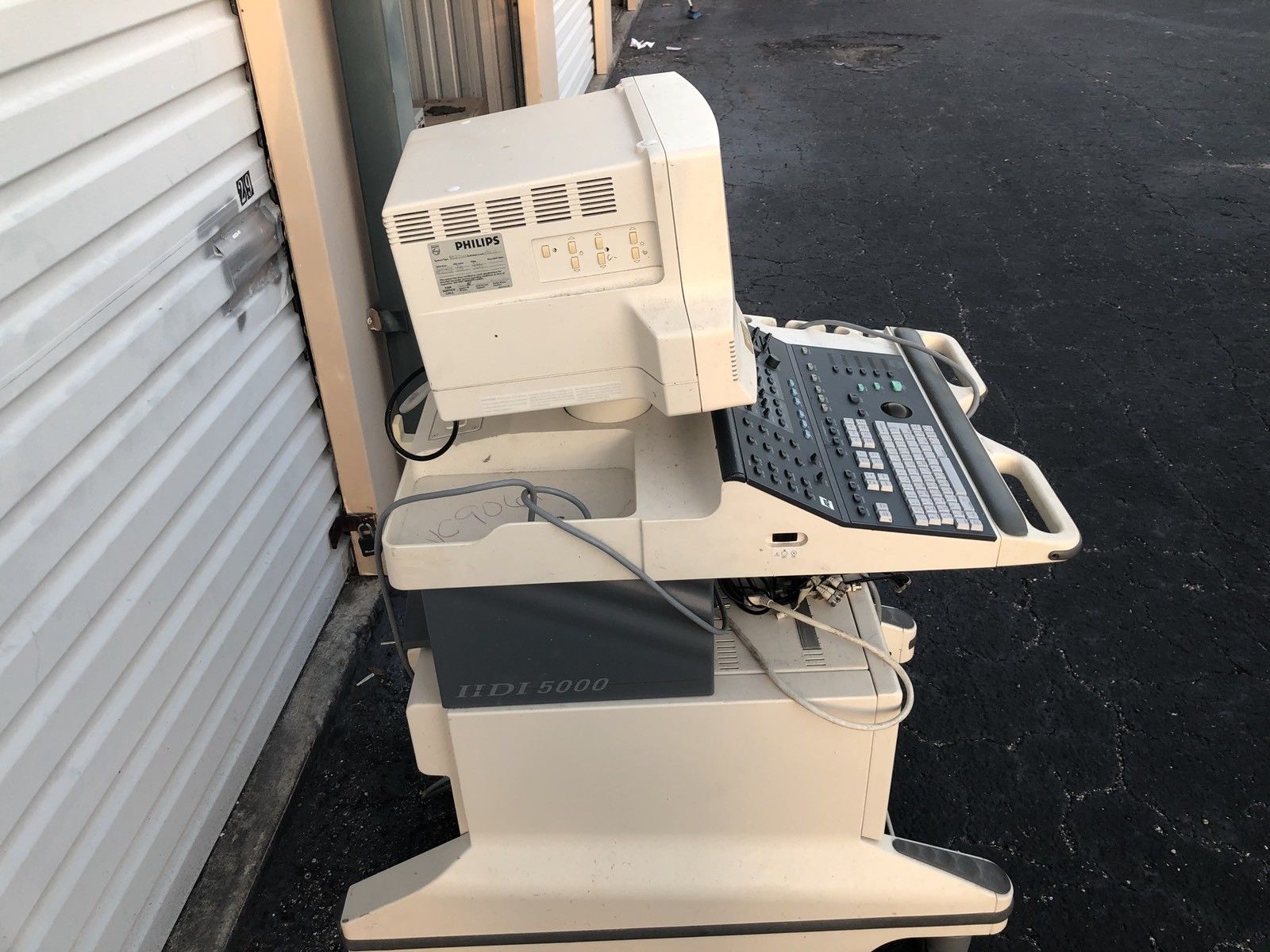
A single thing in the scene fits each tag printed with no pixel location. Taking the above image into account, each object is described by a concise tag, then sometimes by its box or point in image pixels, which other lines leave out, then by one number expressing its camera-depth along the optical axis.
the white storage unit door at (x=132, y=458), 1.38
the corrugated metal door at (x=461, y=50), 3.51
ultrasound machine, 1.18
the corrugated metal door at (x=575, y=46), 5.27
